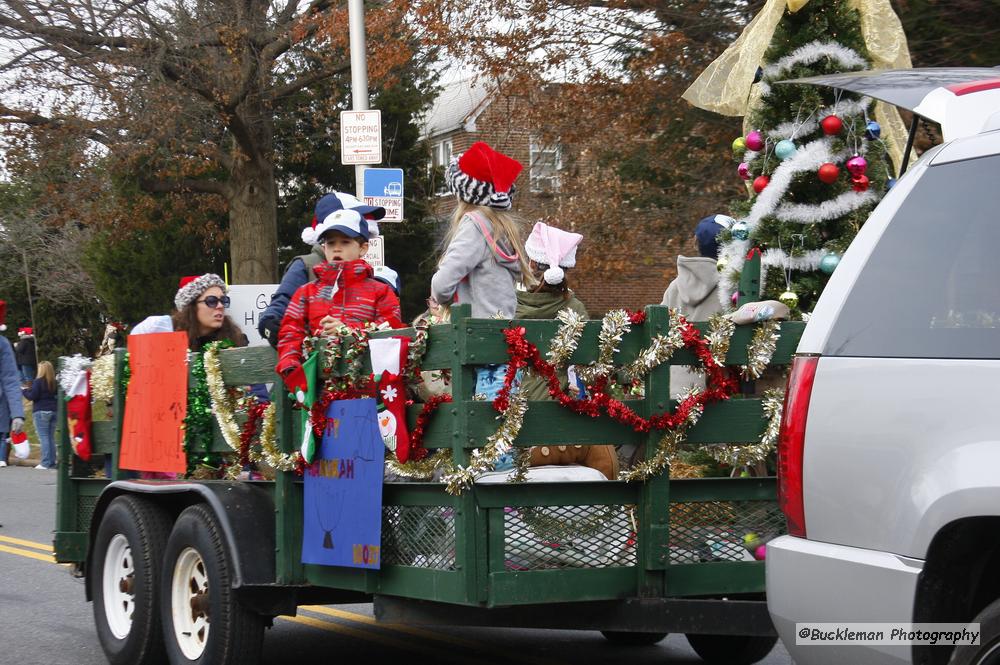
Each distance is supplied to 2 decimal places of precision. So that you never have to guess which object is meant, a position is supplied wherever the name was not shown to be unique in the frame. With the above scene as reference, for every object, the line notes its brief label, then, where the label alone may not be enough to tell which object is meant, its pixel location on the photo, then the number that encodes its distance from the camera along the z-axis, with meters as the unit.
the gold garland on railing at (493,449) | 8.86
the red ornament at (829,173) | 13.06
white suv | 6.18
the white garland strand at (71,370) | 14.47
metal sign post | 27.28
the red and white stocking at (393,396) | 9.59
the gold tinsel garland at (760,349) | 9.57
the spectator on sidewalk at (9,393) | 23.10
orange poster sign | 12.61
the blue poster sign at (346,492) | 9.78
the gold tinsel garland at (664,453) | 9.25
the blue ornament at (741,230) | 13.39
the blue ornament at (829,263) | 12.89
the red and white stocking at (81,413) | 14.44
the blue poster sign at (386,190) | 26.01
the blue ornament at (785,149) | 13.29
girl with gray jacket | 11.66
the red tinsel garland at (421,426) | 9.39
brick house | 35.22
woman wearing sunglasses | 14.89
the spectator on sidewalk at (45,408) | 37.48
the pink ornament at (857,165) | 13.07
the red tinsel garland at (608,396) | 8.97
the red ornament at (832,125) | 13.10
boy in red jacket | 10.78
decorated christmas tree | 13.19
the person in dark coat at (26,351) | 55.78
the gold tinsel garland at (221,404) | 11.81
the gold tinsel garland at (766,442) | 9.62
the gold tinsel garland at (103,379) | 14.00
